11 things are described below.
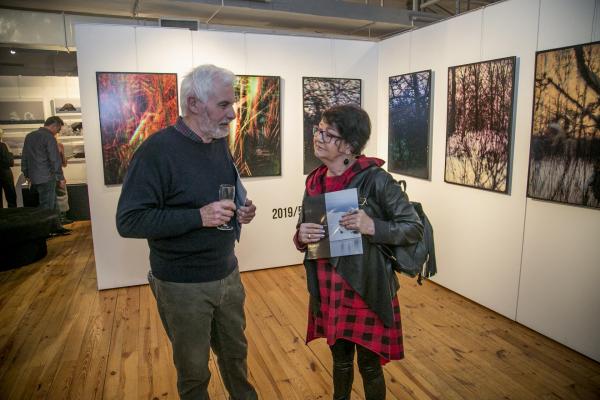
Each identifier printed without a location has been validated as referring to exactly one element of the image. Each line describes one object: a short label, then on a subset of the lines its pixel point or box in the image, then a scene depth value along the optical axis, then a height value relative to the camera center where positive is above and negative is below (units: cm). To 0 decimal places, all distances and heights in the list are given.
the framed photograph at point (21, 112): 819 +58
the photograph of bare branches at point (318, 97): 501 +51
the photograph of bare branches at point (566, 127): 284 +7
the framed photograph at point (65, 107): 833 +67
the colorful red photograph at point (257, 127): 472 +15
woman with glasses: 187 -50
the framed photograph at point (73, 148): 845 -14
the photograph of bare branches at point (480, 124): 354 +13
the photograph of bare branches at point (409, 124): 447 +17
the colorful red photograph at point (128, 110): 424 +31
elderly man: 180 -34
